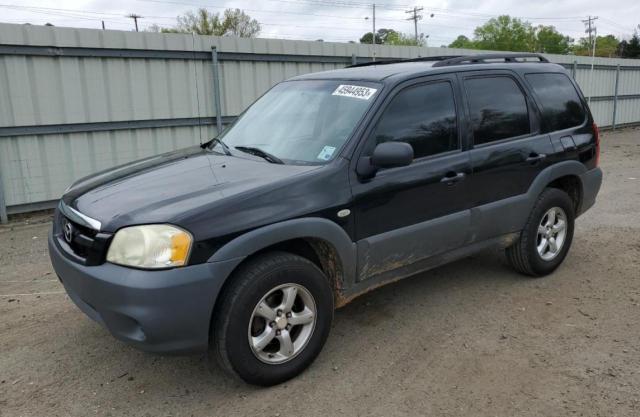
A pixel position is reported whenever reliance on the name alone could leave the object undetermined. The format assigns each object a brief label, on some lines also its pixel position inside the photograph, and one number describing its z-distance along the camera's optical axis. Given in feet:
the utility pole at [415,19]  243.40
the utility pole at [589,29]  220.55
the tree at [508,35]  292.40
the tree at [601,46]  274.36
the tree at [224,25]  175.73
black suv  9.09
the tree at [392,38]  268.13
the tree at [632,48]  215.72
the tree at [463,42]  303.64
